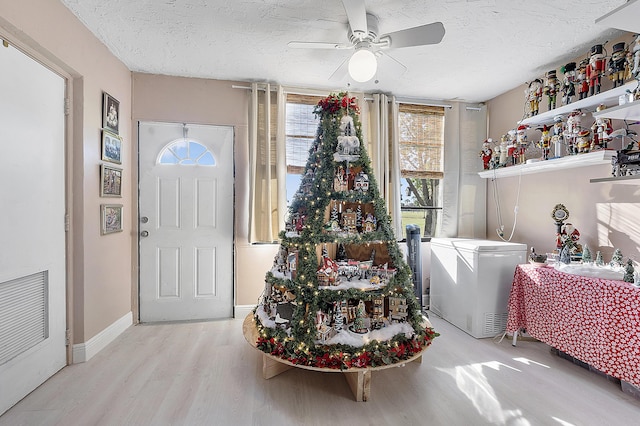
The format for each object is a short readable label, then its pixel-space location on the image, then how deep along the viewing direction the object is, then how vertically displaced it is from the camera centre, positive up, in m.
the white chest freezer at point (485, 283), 2.90 -0.71
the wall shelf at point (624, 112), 1.84 +0.65
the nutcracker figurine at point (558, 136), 2.84 +0.71
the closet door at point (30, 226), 1.81 -0.12
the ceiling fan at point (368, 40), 1.83 +1.15
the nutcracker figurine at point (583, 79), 2.60 +1.16
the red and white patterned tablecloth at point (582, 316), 1.92 -0.78
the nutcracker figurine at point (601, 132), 2.44 +0.65
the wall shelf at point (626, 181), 1.98 +0.23
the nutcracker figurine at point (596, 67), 2.45 +1.20
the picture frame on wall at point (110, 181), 2.65 +0.25
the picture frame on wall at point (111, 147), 2.67 +0.57
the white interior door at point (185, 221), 3.24 -0.13
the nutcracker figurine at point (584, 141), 2.56 +0.60
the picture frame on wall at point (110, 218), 2.65 -0.09
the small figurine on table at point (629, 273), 2.04 -0.43
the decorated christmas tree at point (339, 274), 2.06 -0.48
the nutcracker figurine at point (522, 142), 3.22 +0.74
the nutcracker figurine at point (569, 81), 2.70 +1.18
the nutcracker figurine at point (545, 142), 2.97 +0.69
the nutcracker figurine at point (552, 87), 2.89 +1.20
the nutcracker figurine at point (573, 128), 2.64 +0.74
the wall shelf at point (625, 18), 1.52 +1.04
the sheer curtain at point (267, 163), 3.33 +0.52
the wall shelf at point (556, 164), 2.41 +0.44
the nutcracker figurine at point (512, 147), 3.30 +0.71
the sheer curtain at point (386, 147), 3.58 +0.76
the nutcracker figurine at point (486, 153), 3.60 +0.69
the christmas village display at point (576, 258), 2.12 -0.39
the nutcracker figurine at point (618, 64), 2.28 +1.15
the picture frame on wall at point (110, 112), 2.68 +0.89
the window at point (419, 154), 3.84 +0.73
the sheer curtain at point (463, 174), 3.85 +0.47
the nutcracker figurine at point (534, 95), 3.04 +1.19
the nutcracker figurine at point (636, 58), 2.09 +1.08
